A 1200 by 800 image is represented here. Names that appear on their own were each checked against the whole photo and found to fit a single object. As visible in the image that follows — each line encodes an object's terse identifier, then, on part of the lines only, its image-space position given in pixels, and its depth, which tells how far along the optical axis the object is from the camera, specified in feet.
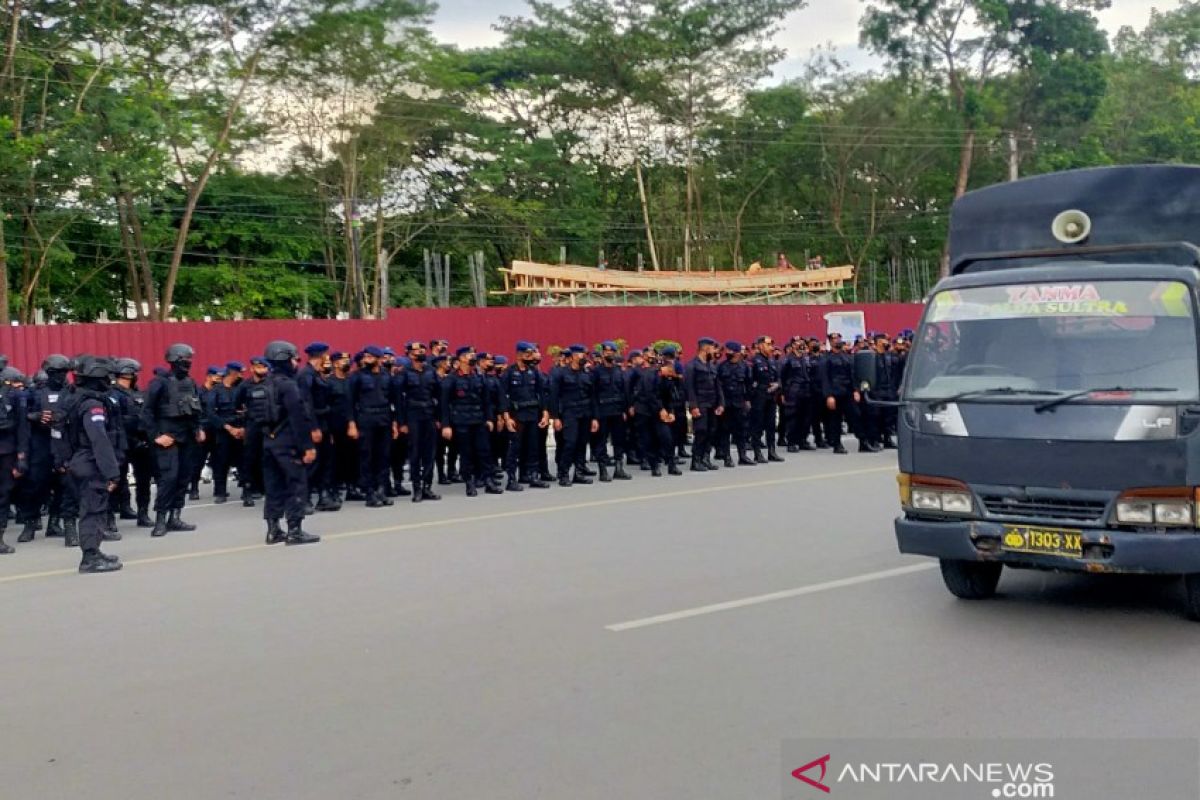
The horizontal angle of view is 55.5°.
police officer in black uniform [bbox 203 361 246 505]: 48.14
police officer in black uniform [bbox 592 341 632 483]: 51.55
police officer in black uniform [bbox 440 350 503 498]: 46.85
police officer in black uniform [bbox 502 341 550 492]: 48.93
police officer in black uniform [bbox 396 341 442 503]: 45.52
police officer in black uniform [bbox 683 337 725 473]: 53.57
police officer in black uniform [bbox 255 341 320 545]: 34.68
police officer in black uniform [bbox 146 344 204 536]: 38.78
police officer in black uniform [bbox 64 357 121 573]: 31.19
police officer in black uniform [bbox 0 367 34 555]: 37.06
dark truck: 20.29
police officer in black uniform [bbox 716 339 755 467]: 55.47
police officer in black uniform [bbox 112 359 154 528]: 41.09
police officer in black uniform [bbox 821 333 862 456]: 60.16
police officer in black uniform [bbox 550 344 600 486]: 50.19
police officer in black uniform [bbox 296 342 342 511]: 43.68
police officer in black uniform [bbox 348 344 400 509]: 44.29
